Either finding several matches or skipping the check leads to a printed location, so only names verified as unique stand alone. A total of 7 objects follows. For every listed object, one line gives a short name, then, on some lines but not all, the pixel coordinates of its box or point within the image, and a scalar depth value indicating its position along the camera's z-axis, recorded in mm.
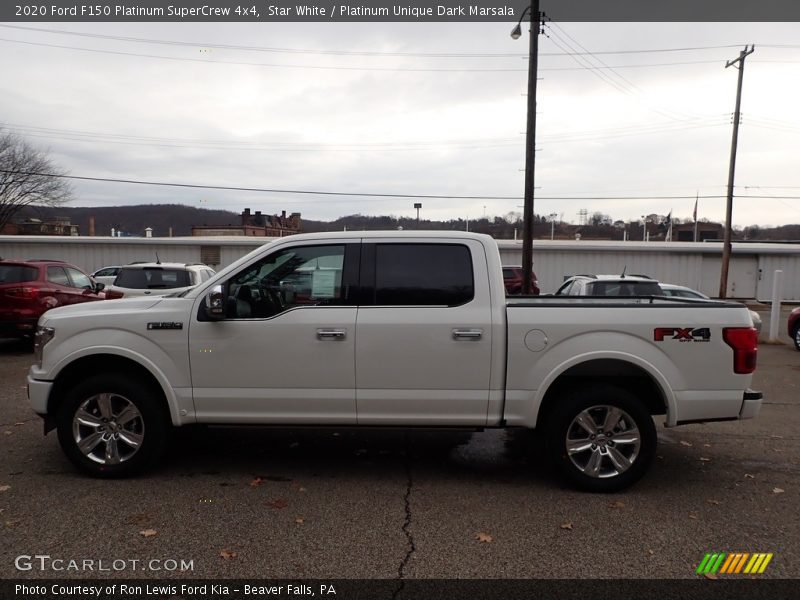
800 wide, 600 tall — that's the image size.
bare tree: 37719
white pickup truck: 4332
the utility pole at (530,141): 14399
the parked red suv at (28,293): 10383
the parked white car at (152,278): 11766
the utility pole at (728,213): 24578
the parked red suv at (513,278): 20092
